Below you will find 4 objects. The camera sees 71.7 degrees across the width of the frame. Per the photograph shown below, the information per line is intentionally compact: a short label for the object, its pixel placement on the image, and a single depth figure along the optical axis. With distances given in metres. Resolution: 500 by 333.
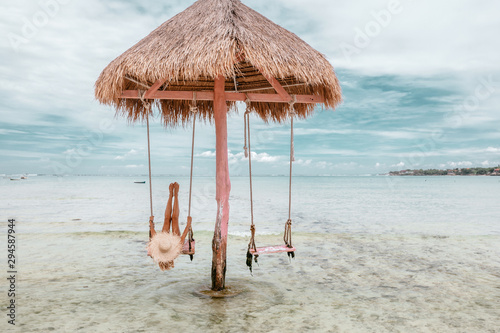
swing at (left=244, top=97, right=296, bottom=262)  3.97
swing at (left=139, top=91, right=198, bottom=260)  3.92
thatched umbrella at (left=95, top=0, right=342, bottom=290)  3.60
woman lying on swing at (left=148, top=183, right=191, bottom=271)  3.71
